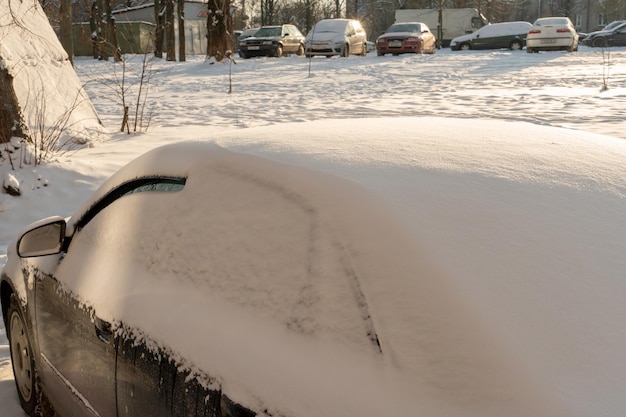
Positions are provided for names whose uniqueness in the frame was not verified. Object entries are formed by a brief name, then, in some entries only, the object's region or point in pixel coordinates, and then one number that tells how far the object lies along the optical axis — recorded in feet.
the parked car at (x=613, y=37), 121.19
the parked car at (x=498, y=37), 115.96
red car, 98.84
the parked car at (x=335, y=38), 95.20
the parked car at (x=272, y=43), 100.48
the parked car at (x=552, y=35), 98.94
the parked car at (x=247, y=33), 136.10
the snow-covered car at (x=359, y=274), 4.43
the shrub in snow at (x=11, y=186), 21.89
